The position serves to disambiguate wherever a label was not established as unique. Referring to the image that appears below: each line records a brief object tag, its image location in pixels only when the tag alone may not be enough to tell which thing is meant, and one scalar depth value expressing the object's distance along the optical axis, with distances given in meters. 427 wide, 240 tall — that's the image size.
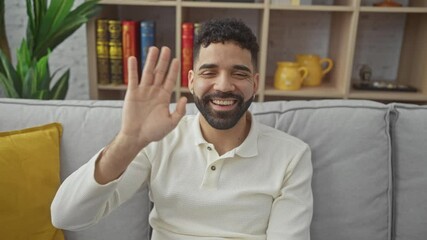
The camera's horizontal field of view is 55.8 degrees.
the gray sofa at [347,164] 1.22
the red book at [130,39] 2.04
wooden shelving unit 1.94
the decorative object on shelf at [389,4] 2.04
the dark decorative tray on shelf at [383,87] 2.12
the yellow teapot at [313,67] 2.16
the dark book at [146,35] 2.07
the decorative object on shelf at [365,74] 2.24
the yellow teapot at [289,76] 2.08
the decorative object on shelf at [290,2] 1.94
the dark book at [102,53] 2.04
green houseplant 1.61
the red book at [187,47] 2.01
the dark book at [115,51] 2.04
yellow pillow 1.10
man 1.04
